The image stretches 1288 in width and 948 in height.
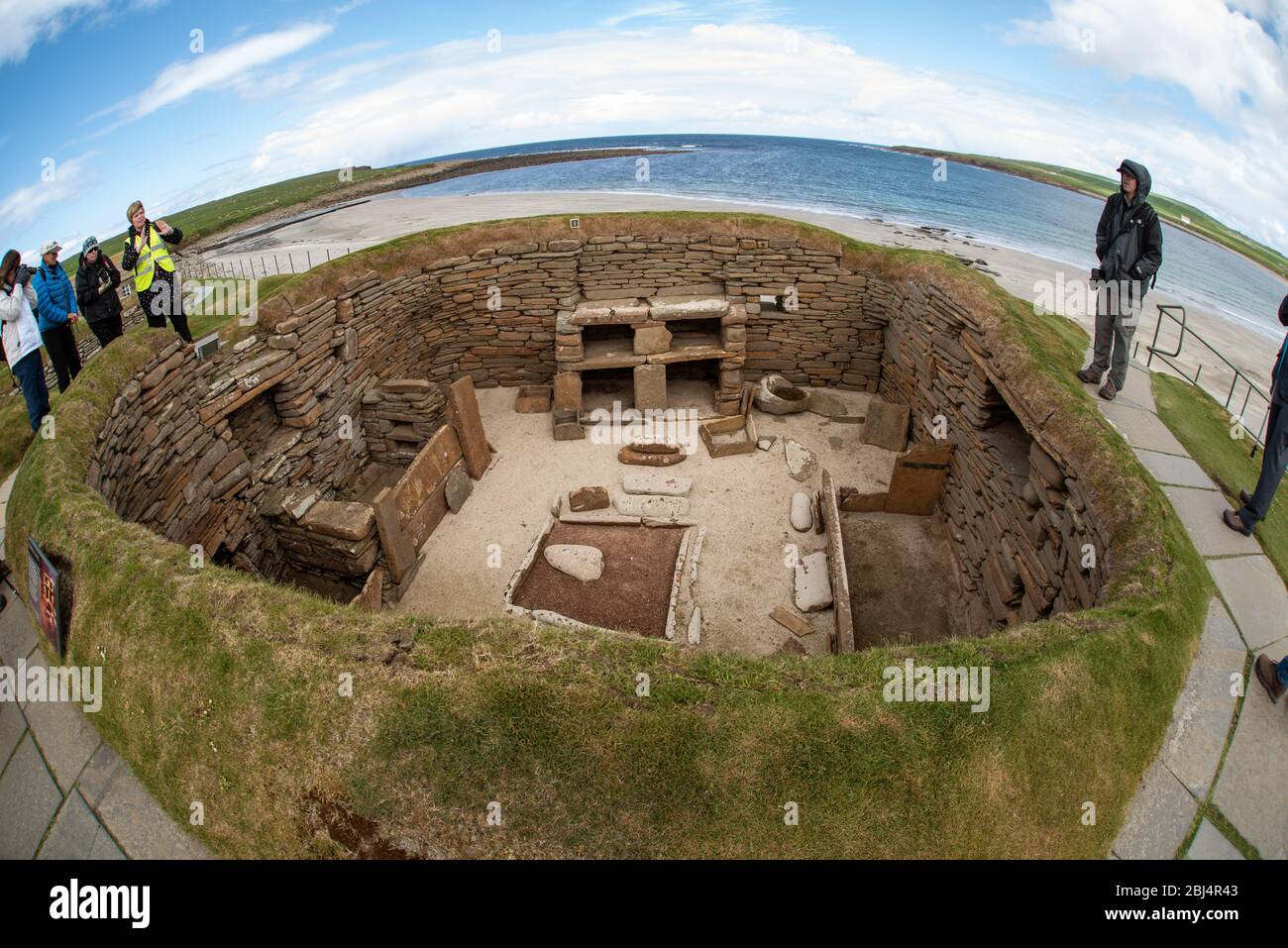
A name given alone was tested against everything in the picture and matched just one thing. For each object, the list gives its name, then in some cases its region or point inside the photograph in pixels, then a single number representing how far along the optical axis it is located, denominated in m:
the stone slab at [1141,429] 6.77
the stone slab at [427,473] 9.43
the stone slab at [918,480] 9.70
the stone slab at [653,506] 10.10
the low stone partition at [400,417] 11.39
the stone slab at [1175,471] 6.26
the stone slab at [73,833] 4.20
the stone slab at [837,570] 7.44
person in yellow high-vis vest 8.05
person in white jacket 6.88
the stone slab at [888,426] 11.54
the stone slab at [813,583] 8.34
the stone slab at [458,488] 10.35
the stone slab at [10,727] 4.80
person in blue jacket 7.44
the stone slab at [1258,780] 3.89
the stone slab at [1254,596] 4.81
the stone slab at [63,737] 4.61
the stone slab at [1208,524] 5.49
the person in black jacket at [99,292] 8.25
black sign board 4.91
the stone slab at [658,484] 10.54
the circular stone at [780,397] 12.61
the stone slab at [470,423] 10.72
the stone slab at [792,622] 8.04
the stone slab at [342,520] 8.69
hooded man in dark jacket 6.59
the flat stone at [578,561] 8.83
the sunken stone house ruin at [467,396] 7.30
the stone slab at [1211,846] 3.83
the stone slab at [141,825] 4.24
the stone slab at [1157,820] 3.91
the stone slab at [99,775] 4.46
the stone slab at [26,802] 4.29
